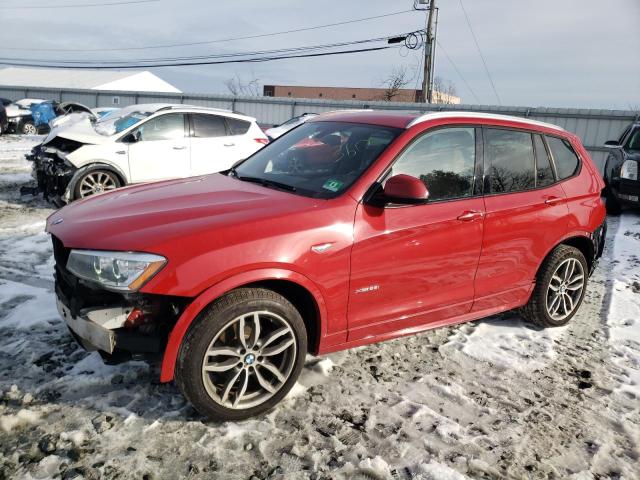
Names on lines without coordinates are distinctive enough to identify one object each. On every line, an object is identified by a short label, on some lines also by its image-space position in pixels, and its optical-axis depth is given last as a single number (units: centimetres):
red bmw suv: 259
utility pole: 2711
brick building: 6116
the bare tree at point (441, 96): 4616
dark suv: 906
